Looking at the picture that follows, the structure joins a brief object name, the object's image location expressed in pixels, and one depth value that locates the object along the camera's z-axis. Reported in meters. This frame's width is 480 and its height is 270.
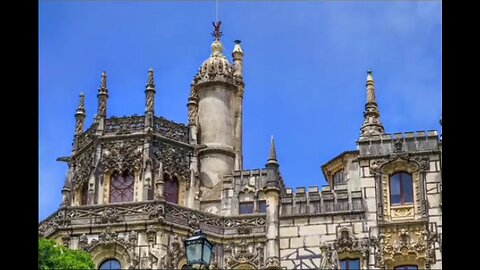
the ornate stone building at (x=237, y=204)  34.09
